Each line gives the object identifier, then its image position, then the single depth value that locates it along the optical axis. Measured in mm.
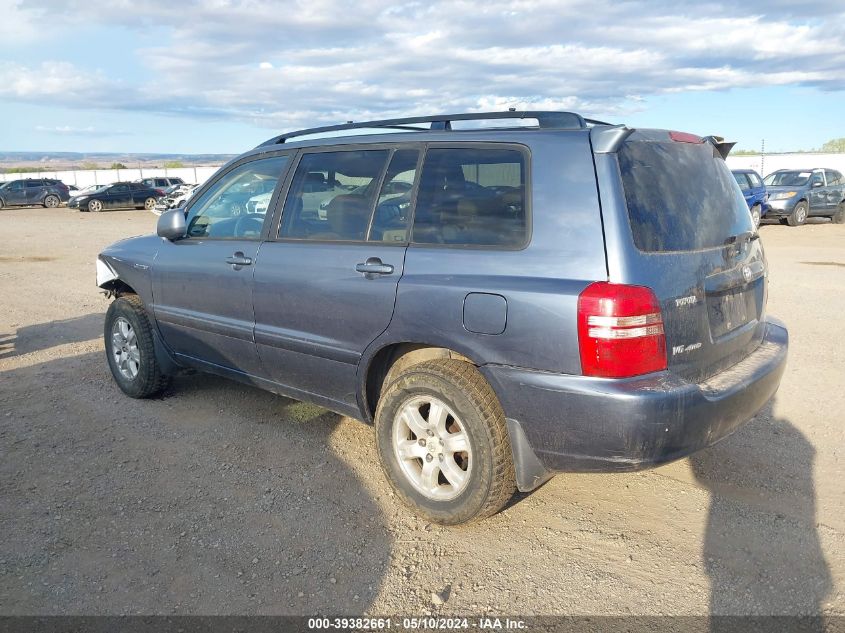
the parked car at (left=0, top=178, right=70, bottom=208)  34094
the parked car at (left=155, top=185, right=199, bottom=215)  27891
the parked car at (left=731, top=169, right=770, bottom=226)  18906
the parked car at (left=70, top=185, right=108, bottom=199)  32338
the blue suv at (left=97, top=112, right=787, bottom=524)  2842
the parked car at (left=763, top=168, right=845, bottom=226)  19875
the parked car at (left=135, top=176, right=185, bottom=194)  35375
